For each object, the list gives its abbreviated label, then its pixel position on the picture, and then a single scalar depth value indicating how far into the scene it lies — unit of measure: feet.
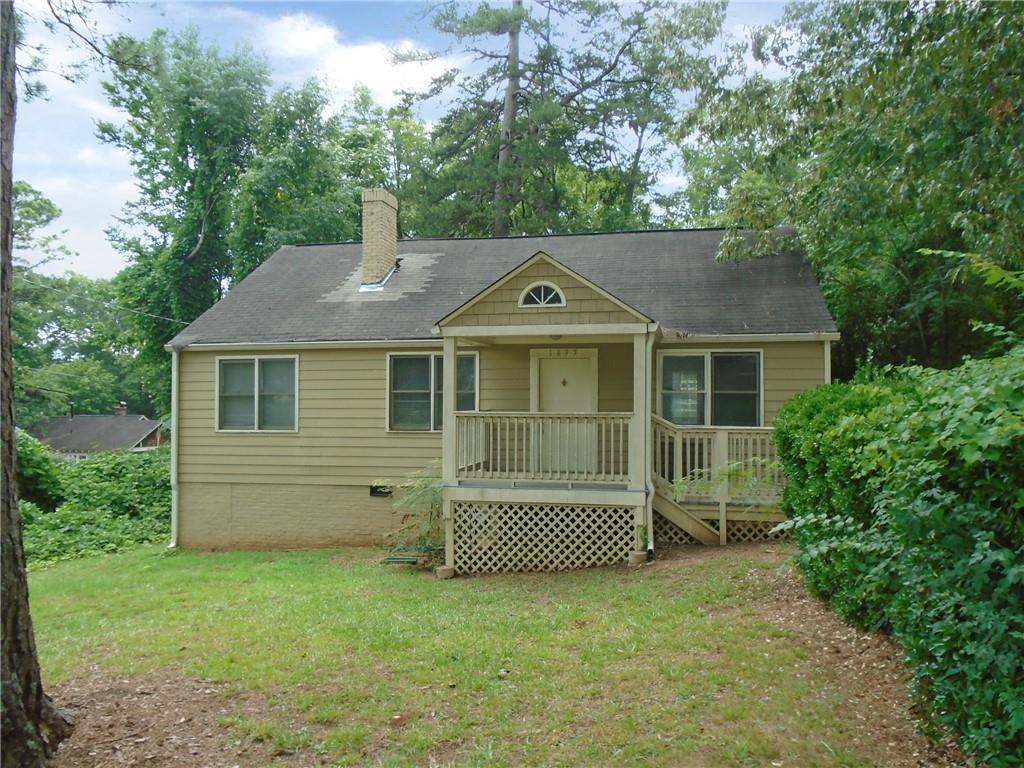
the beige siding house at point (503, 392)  31.37
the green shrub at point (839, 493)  13.41
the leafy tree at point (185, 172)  79.51
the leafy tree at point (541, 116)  77.71
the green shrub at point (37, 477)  58.54
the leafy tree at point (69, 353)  86.74
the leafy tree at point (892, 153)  27.02
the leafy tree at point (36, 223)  93.09
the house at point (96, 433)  122.31
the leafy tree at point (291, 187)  76.54
